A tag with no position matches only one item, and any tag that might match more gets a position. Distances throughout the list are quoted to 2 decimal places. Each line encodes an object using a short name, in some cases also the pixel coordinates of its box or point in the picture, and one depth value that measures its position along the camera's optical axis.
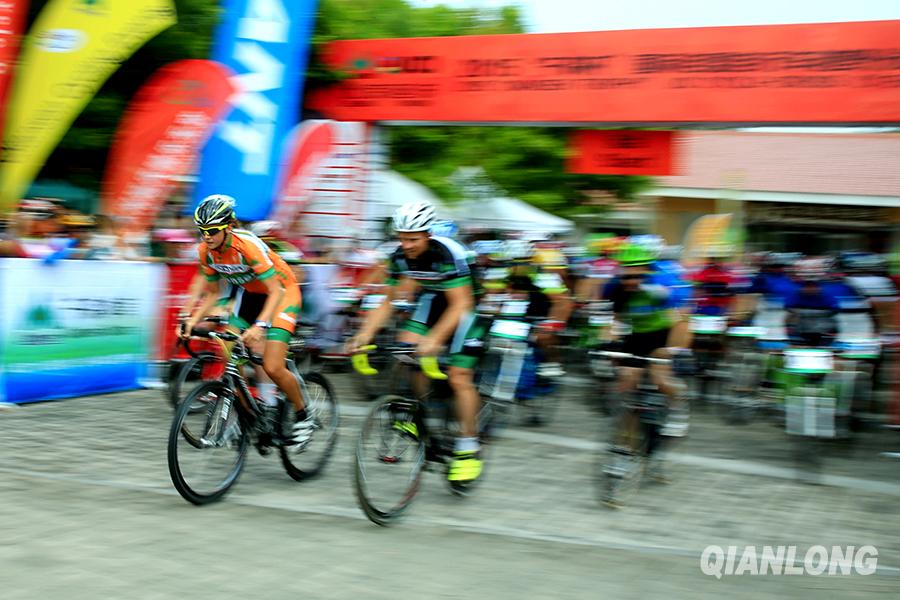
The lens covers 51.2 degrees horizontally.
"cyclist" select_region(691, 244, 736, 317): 11.23
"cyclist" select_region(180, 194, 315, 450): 6.16
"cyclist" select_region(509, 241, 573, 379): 10.09
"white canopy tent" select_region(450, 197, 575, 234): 19.56
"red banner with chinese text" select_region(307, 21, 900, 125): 9.76
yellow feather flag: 10.42
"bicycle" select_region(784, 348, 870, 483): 7.50
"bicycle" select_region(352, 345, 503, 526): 5.68
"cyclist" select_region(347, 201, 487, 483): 6.04
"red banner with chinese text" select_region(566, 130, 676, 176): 11.41
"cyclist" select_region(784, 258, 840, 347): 8.35
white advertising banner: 8.83
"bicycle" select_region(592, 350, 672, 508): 6.50
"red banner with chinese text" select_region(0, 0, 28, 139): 9.50
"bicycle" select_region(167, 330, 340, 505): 5.61
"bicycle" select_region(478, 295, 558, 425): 8.55
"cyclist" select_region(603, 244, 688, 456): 6.73
